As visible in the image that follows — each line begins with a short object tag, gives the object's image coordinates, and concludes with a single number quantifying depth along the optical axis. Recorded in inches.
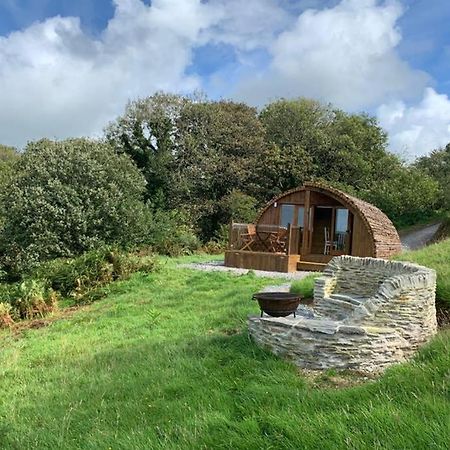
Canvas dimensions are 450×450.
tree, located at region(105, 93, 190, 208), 1107.9
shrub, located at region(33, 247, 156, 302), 565.9
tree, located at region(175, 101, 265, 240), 1094.4
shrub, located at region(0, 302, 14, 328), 460.8
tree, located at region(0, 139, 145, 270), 684.7
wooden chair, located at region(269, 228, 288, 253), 695.1
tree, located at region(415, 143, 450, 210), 1284.7
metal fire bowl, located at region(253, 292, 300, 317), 249.9
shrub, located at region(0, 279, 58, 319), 498.3
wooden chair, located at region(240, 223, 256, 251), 697.6
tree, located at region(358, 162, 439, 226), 1111.6
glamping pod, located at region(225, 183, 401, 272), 657.6
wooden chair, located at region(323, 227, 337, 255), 731.0
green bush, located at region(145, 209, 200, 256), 844.0
